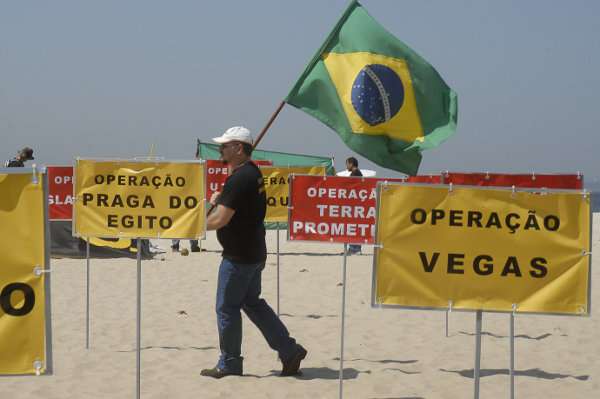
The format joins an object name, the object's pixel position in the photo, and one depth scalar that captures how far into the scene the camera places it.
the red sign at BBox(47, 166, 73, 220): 11.45
